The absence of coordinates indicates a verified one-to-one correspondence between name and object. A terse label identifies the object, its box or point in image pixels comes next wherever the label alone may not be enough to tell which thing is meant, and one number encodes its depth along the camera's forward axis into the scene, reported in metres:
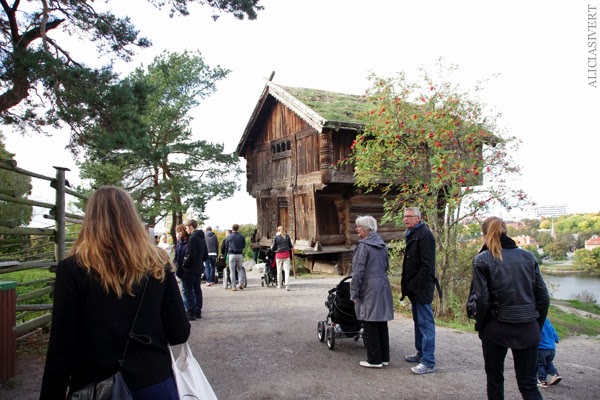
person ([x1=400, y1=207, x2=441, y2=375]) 6.02
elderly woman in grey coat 6.02
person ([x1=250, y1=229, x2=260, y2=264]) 23.83
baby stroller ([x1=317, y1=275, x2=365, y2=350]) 6.94
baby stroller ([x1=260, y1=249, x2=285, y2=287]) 15.19
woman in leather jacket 4.09
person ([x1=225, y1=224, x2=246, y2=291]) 13.64
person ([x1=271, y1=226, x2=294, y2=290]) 13.75
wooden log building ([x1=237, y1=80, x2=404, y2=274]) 18.42
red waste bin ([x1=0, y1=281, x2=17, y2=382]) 5.27
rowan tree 9.77
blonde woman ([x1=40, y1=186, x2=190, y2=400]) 2.27
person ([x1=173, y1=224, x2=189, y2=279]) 9.79
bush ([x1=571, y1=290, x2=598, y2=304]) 18.99
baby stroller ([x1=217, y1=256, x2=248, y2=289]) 14.80
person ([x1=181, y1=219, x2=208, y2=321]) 9.52
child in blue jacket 5.41
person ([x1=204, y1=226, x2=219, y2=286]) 15.04
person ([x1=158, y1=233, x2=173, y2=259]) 9.38
